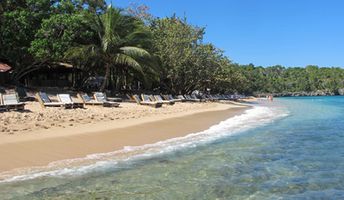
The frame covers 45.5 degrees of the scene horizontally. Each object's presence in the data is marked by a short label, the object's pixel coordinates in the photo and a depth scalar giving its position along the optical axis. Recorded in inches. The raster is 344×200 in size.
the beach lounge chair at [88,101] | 823.7
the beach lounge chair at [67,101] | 720.3
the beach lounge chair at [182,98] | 1482.9
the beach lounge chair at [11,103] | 596.7
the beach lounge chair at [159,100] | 1129.7
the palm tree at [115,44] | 1104.2
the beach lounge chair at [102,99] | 842.8
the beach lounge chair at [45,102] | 706.8
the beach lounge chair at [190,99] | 1544.4
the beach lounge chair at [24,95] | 799.1
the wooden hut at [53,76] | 1264.8
